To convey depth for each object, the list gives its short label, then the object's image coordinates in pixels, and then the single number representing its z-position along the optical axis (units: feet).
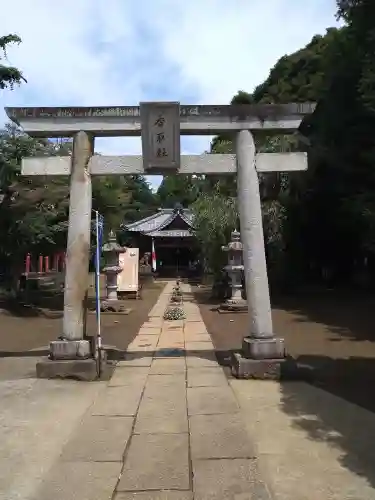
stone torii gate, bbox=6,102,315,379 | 26.73
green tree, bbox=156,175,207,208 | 208.68
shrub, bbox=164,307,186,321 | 52.75
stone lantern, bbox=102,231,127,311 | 66.74
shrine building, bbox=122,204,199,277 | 132.36
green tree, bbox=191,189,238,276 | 69.92
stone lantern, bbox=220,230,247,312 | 60.64
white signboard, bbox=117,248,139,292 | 79.30
